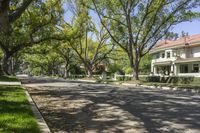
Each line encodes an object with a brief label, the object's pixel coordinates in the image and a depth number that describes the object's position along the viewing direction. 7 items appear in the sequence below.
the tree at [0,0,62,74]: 18.26
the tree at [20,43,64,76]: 46.97
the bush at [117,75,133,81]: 25.24
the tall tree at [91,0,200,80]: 19.10
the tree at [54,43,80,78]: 35.28
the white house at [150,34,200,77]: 24.85
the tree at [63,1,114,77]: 22.64
